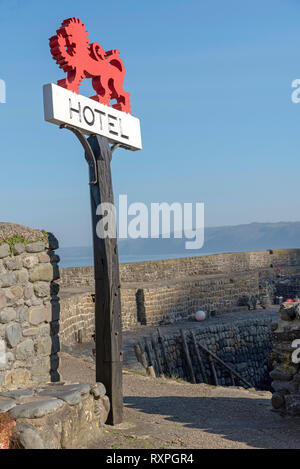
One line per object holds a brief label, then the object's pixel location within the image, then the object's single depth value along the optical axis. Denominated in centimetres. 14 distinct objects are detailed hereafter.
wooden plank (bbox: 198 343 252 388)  1917
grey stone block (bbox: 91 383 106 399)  604
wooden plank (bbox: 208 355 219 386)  1877
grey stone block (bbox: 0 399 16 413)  491
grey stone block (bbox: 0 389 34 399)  542
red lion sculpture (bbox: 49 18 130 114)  669
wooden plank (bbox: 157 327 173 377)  1805
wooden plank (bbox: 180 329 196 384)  1811
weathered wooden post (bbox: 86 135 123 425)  691
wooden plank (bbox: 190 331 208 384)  1867
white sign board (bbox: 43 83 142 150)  636
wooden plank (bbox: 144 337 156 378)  1710
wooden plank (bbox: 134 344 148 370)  1552
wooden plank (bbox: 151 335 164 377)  1735
